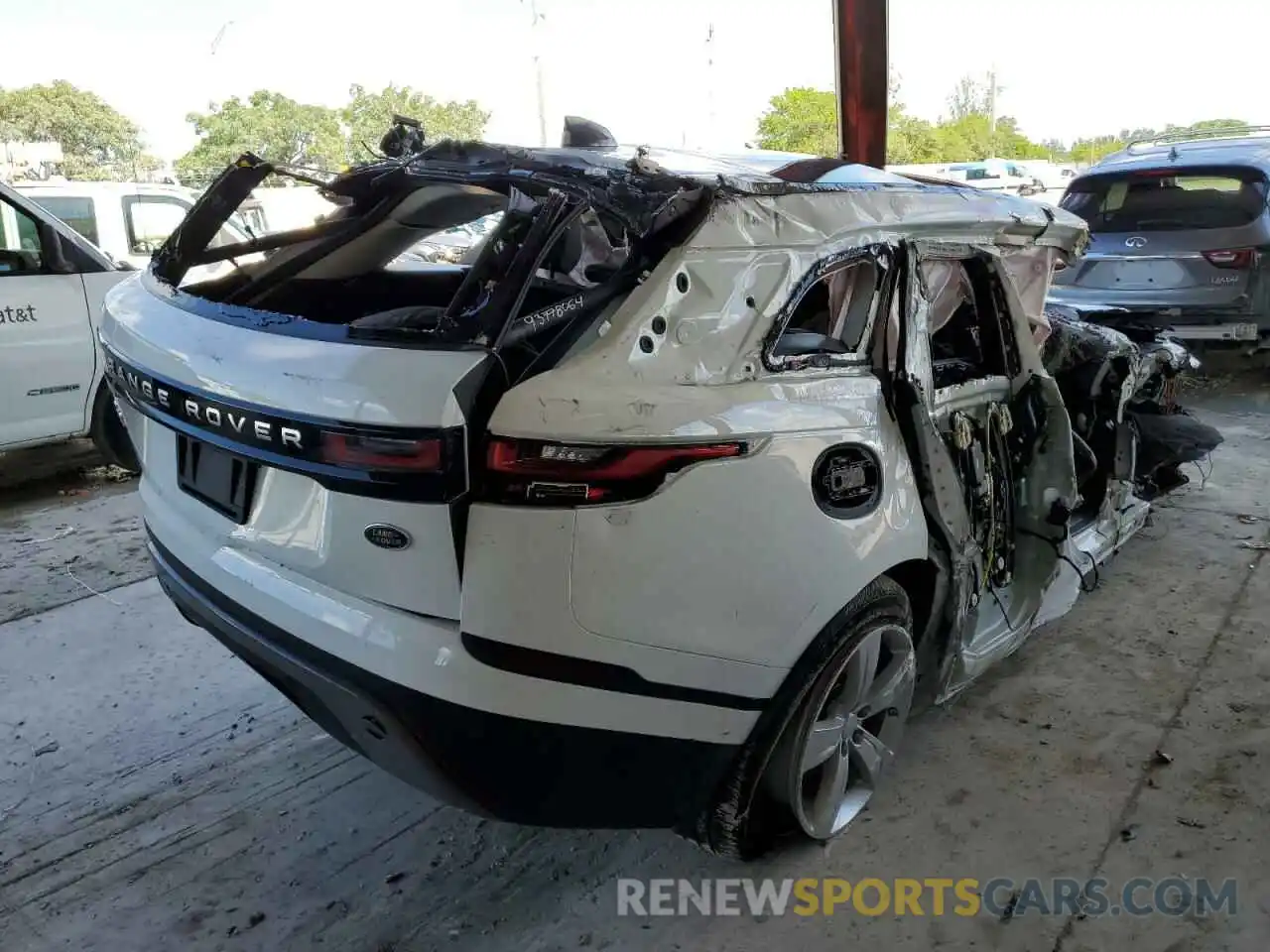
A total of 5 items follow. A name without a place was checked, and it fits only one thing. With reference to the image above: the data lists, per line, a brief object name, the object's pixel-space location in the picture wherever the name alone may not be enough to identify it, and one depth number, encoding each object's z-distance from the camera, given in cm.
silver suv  686
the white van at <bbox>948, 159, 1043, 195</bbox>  2142
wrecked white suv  171
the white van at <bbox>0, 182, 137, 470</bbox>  493
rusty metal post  778
